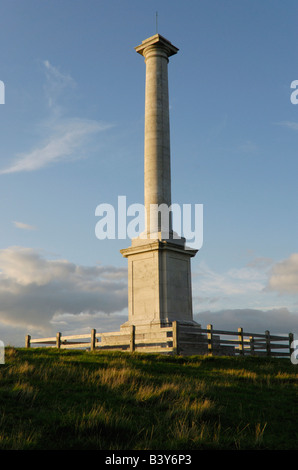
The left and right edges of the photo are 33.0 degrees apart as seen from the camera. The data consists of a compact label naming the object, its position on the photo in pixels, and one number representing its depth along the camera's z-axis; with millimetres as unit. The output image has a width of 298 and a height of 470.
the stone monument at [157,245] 26062
